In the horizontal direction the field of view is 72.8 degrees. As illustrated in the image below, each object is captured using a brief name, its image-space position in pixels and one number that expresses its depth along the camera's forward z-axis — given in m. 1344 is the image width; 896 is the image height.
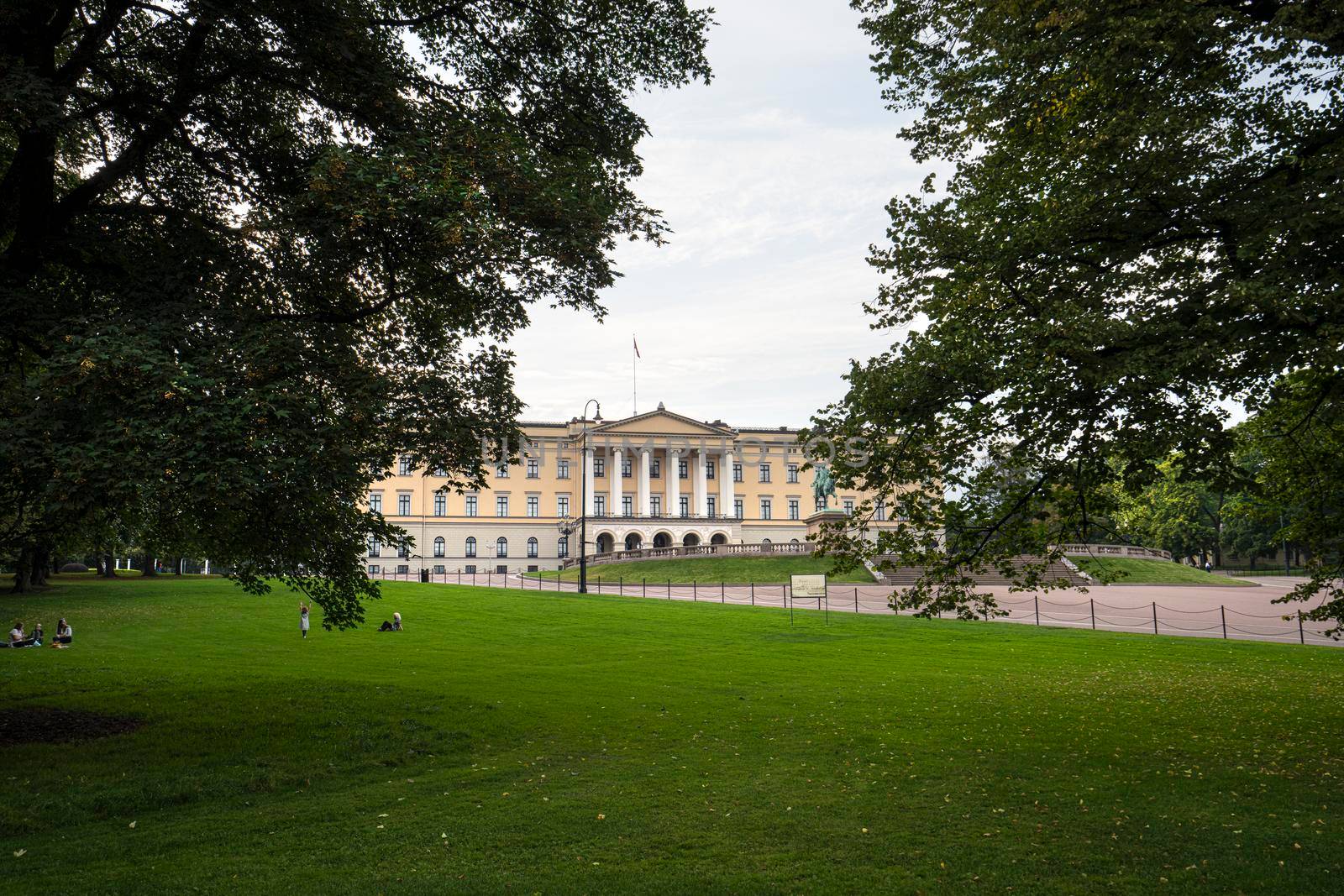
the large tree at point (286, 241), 8.72
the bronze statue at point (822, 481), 66.38
